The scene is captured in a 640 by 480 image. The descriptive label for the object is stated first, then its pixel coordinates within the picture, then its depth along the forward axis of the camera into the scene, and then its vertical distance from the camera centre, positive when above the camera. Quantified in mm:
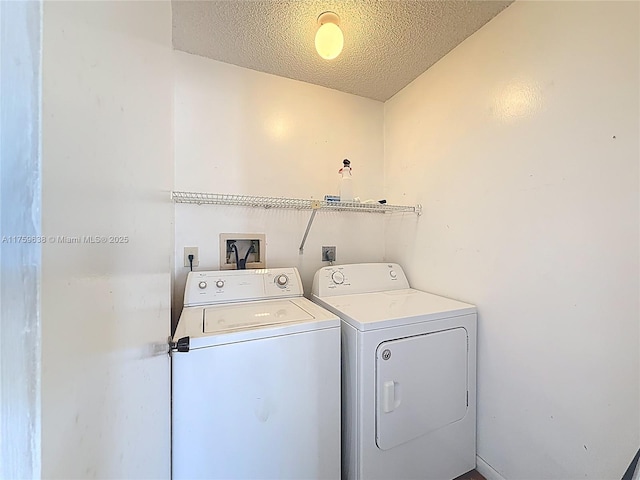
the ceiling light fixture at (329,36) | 1259 +1040
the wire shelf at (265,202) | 1517 +262
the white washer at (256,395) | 916 -609
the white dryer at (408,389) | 1122 -702
